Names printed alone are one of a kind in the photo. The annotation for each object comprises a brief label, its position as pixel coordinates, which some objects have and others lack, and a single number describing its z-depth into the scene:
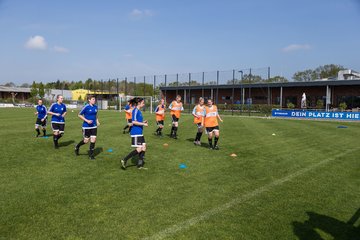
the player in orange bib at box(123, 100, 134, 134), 15.12
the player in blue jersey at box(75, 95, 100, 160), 9.32
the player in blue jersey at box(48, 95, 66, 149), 11.27
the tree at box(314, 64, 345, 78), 73.12
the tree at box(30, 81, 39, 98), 85.12
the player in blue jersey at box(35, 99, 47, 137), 13.96
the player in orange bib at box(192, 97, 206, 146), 12.48
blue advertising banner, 28.06
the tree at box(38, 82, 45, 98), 84.90
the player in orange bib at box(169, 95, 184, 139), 14.55
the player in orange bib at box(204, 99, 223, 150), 11.54
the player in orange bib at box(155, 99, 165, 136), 14.58
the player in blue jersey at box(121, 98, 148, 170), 7.95
